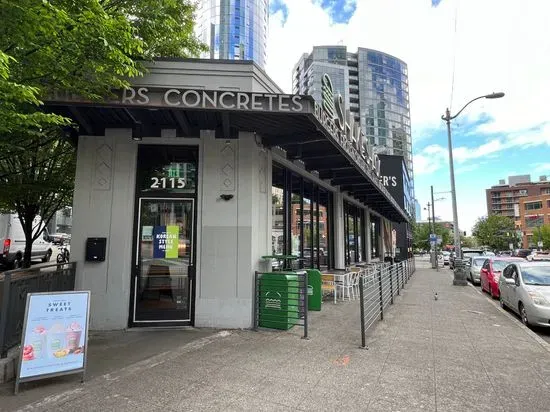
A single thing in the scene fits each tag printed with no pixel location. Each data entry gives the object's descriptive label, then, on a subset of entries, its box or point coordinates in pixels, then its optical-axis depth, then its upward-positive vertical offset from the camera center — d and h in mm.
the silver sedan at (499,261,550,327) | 7680 -939
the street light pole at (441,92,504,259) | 18109 +3124
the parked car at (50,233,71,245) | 35844 +1235
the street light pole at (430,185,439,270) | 29344 -891
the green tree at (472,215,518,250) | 76750 +3508
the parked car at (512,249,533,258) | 49234 -484
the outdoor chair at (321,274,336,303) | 10633 -919
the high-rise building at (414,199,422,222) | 121175 +13299
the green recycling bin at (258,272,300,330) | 6727 -906
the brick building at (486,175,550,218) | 127312 +19760
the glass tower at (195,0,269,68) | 80812 +50799
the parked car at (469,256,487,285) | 18391 -955
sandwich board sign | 4109 -980
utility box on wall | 6898 +28
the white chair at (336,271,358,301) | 10834 -1046
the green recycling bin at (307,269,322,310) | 8930 -991
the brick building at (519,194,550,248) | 84625 +8330
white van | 17359 +499
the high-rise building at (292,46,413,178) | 111312 +48732
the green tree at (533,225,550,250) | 66938 +2616
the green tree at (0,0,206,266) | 4039 +2482
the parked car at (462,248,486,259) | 31459 -218
